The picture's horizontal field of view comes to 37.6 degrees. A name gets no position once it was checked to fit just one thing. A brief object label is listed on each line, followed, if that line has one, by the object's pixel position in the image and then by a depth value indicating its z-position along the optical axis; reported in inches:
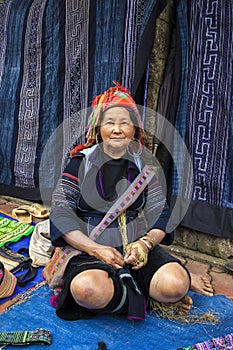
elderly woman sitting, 78.1
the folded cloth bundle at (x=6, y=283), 92.7
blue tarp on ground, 76.1
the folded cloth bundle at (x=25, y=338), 74.0
